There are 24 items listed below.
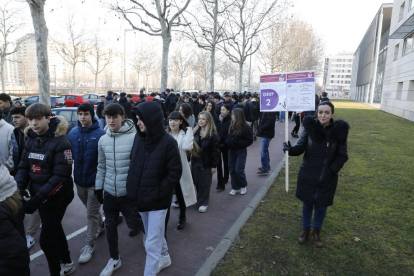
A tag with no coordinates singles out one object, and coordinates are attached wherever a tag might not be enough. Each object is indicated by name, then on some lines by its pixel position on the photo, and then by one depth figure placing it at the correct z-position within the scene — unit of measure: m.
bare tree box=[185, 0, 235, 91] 21.72
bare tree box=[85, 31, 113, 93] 41.76
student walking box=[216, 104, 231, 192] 6.10
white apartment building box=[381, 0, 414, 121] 21.45
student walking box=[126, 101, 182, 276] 2.77
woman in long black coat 3.56
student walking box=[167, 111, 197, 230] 4.32
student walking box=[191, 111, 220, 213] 4.97
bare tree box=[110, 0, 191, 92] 16.47
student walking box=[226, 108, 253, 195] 5.65
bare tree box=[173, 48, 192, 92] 61.51
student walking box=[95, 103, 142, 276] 3.21
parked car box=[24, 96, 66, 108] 21.29
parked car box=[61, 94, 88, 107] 24.55
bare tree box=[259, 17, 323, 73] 35.28
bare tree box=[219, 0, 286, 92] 24.17
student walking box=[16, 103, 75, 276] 2.91
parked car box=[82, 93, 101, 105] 25.52
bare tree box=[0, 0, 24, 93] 29.52
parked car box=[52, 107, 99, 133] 10.19
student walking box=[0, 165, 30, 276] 1.85
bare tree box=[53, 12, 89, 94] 36.38
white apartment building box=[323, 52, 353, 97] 142.50
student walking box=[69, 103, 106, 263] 3.55
